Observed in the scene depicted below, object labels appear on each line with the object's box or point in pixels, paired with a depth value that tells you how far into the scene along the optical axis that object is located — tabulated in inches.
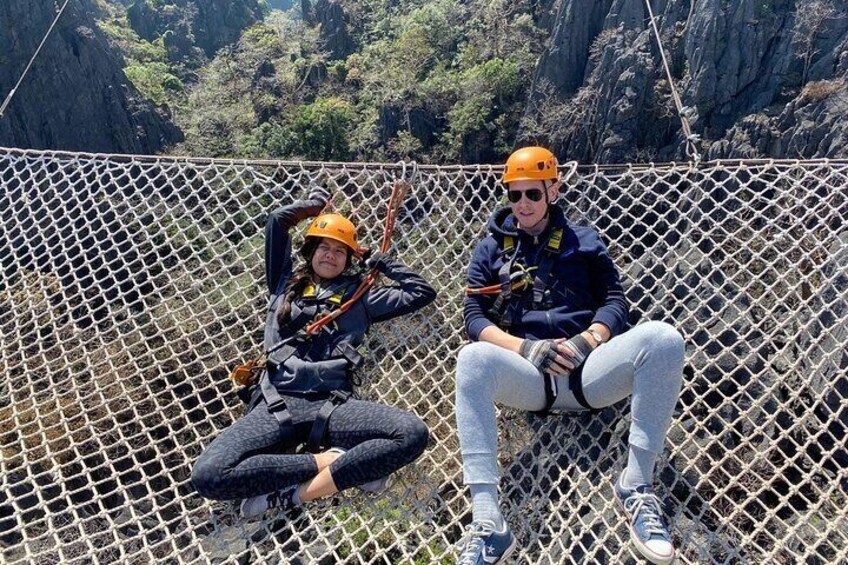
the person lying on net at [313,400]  61.1
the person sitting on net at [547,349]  53.8
